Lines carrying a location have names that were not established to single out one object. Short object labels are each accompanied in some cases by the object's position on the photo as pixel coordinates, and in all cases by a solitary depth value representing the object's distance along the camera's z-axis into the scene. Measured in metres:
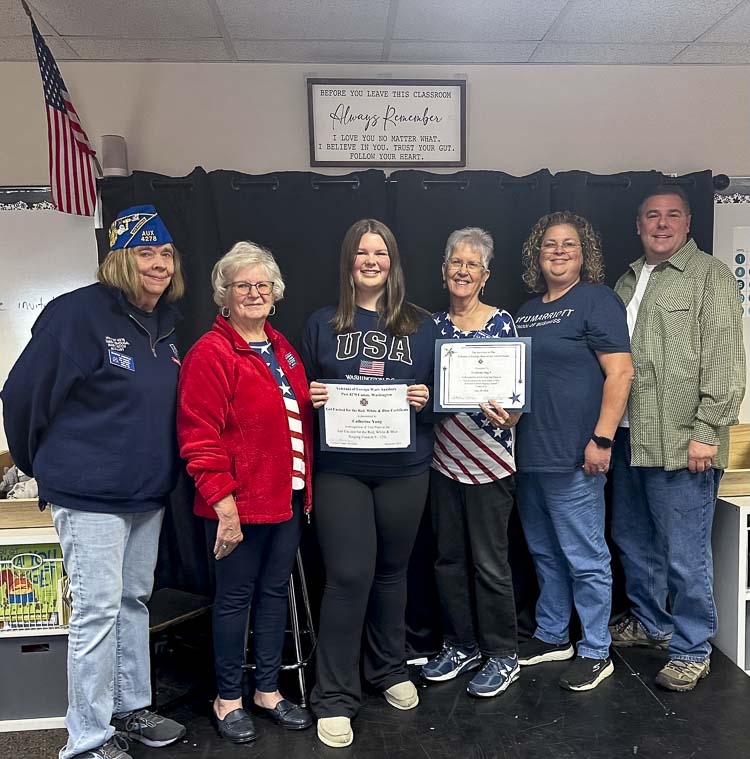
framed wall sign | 2.89
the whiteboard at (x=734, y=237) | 3.01
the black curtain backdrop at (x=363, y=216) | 2.72
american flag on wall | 2.45
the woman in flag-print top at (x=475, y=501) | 2.39
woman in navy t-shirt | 2.40
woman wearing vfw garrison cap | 1.92
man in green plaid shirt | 2.39
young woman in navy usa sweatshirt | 2.18
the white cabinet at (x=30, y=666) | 2.40
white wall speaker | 2.75
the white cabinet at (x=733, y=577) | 2.61
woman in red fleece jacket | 2.03
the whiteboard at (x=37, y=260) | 2.84
